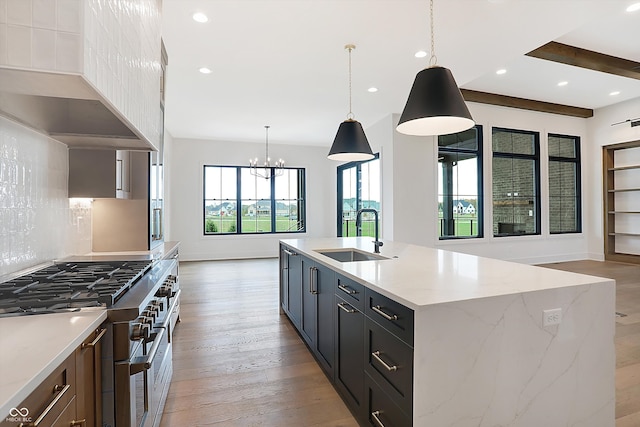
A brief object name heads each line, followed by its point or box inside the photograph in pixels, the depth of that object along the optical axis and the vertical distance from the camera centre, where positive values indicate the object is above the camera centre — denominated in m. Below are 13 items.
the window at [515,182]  6.80 +0.69
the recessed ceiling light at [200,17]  2.96 +1.83
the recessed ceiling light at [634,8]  3.39 +2.19
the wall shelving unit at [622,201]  6.84 +0.27
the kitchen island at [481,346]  1.33 -0.60
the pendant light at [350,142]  3.32 +0.74
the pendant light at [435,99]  2.02 +0.74
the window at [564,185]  7.32 +0.67
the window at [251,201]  8.26 +0.35
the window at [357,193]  7.10 +0.51
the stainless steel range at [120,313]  1.17 -0.40
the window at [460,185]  6.46 +0.60
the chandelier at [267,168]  7.98 +1.21
